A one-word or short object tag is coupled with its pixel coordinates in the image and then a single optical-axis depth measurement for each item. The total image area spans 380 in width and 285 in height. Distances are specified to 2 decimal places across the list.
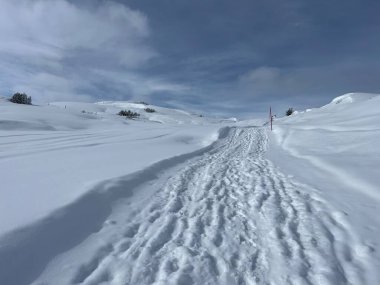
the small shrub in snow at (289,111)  54.82
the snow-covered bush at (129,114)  41.77
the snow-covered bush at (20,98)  36.84
